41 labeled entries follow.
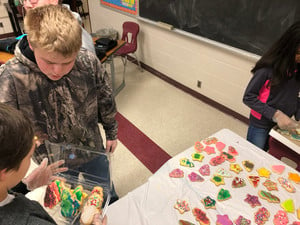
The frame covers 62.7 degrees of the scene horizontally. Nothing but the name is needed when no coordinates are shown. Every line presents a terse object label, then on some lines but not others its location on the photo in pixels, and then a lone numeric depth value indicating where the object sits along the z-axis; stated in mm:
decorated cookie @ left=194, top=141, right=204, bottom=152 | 1621
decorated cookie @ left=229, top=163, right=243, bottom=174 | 1467
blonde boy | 869
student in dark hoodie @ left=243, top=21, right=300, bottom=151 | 1457
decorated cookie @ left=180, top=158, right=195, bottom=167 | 1503
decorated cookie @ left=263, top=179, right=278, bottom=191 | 1374
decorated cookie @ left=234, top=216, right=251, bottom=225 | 1207
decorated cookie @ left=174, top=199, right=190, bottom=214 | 1258
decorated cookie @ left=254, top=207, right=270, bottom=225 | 1218
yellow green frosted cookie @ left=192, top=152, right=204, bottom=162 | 1543
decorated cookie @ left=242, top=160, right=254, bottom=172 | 1484
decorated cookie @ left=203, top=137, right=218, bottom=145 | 1675
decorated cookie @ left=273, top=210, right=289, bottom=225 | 1211
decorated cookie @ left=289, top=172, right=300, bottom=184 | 1418
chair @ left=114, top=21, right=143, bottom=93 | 3611
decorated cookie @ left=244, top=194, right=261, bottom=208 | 1290
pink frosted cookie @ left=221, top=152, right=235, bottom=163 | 1538
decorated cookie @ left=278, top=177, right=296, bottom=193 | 1364
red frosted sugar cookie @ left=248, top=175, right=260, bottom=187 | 1403
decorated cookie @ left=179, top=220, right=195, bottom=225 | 1201
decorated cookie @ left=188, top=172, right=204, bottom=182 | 1414
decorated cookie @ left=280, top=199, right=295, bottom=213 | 1267
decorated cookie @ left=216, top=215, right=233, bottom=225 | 1206
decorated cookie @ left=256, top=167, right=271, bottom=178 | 1445
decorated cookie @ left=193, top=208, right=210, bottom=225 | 1211
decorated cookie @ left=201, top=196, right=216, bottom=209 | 1274
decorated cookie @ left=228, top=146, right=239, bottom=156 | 1588
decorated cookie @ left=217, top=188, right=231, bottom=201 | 1312
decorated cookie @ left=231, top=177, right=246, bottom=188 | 1388
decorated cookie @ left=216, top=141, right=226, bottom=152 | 1625
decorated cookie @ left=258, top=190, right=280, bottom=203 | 1308
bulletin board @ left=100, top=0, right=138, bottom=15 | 3703
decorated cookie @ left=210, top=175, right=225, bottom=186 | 1392
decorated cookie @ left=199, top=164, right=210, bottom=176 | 1451
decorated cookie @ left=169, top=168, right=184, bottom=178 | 1433
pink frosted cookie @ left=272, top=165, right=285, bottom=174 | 1470
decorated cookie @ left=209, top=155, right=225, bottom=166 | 1519
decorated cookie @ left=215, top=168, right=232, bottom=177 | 1441
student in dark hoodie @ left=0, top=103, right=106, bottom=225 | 534
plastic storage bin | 1062
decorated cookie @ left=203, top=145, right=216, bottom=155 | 1598
